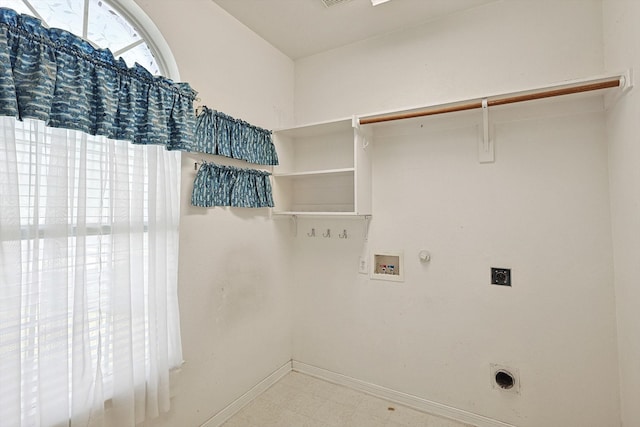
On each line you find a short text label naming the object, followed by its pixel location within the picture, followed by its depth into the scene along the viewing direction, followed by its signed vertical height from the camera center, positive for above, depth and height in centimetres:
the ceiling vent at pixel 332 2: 202 +147
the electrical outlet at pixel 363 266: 244 -39
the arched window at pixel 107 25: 133 +98
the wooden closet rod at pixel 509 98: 153 +69
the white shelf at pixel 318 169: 236 +41
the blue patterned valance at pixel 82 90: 111 +58
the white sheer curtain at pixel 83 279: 113 -25
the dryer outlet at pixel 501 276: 196 -40
